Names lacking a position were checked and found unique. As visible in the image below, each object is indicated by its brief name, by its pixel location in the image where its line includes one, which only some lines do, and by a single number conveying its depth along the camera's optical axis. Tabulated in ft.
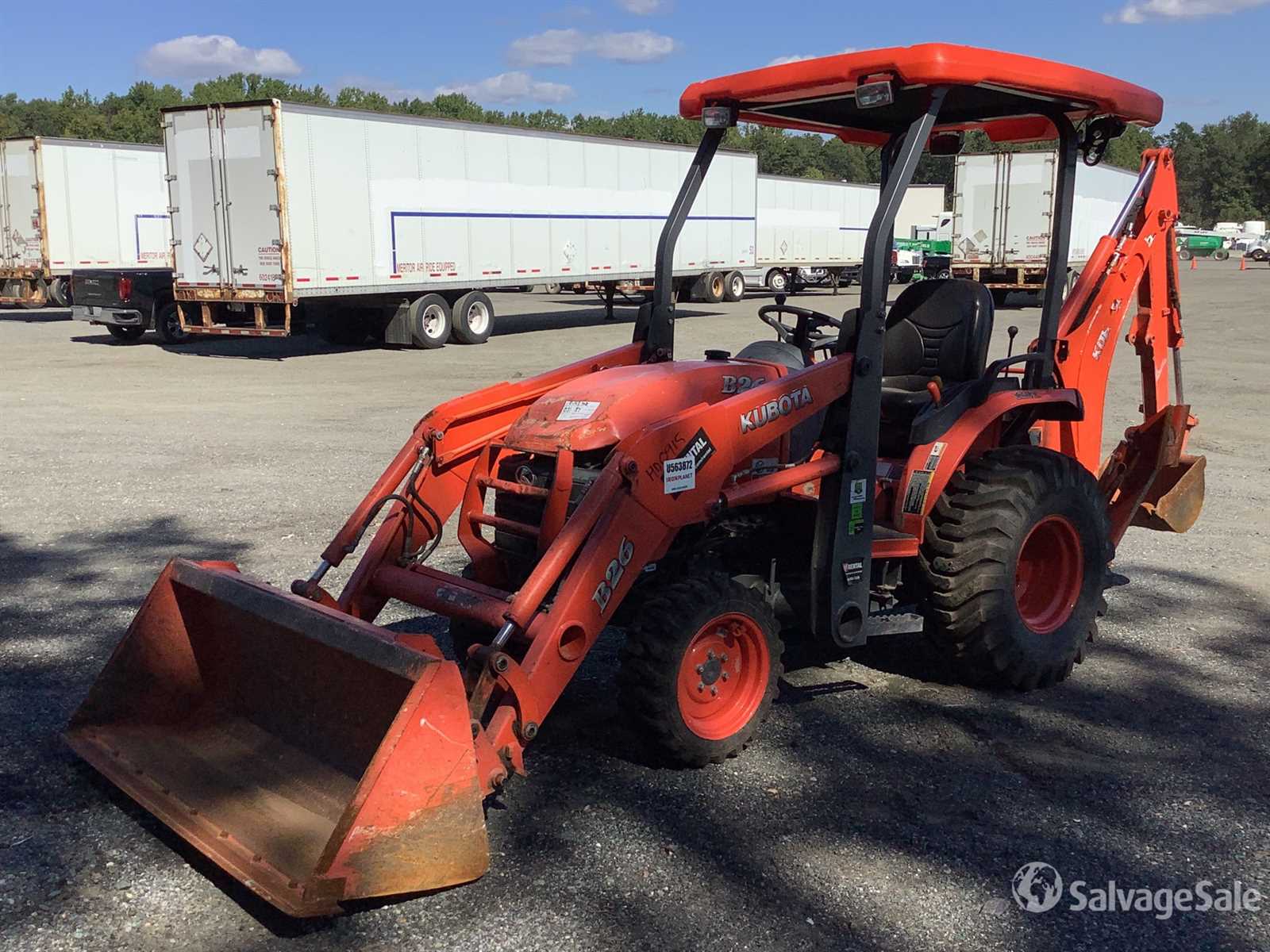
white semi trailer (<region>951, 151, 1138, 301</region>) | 87.30
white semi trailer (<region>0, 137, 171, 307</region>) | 72.69
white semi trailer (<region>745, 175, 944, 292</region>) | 104.58
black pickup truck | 61.93
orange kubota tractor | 11.53
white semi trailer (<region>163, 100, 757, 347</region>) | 54.49
